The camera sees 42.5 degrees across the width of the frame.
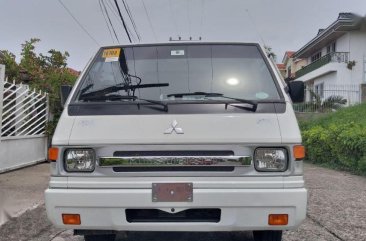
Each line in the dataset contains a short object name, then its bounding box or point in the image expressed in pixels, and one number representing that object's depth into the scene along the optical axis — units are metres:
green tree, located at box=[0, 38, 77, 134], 11.38
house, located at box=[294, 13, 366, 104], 26.14
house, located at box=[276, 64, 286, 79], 53.84
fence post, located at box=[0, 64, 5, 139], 8.75
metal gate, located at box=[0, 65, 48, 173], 9.16
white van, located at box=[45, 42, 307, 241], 3.46
